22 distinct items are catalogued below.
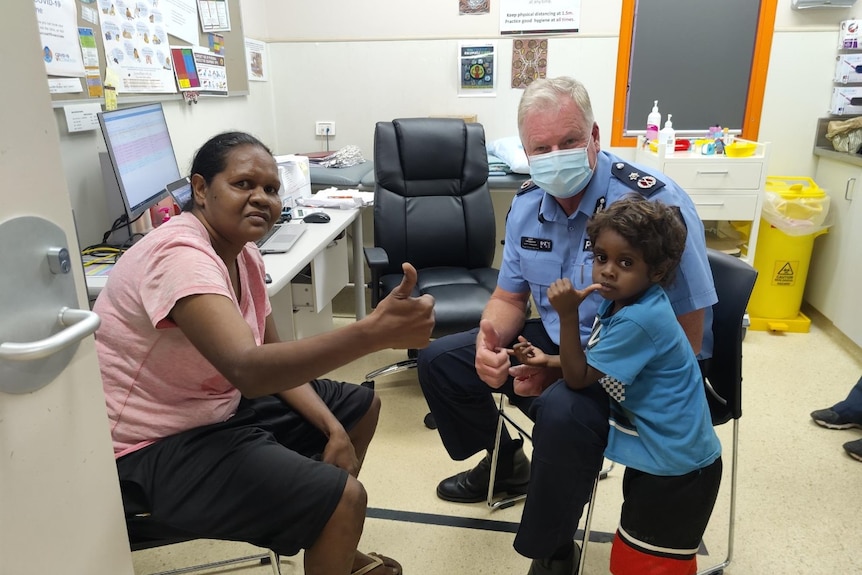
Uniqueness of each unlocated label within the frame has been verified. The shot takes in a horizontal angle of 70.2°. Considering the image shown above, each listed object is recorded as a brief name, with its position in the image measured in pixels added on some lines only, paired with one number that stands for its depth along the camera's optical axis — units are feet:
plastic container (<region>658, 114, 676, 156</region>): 10.01
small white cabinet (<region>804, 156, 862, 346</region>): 9.41
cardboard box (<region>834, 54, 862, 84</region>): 10.27
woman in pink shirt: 3.18
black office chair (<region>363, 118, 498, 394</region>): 8.54
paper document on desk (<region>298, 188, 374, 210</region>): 9.05
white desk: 6.41
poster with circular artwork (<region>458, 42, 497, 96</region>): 11.16
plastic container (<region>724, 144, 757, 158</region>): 9.74
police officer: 4.42
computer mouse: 8.17
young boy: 4.11
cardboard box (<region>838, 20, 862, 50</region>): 10.09
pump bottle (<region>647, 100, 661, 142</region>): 10.74
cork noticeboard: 9.86
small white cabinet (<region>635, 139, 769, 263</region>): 9.66
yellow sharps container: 9.87
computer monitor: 5.88
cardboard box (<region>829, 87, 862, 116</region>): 10.34
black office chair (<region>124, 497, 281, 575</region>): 3.59
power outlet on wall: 11.96
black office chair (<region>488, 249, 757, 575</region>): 4.64
